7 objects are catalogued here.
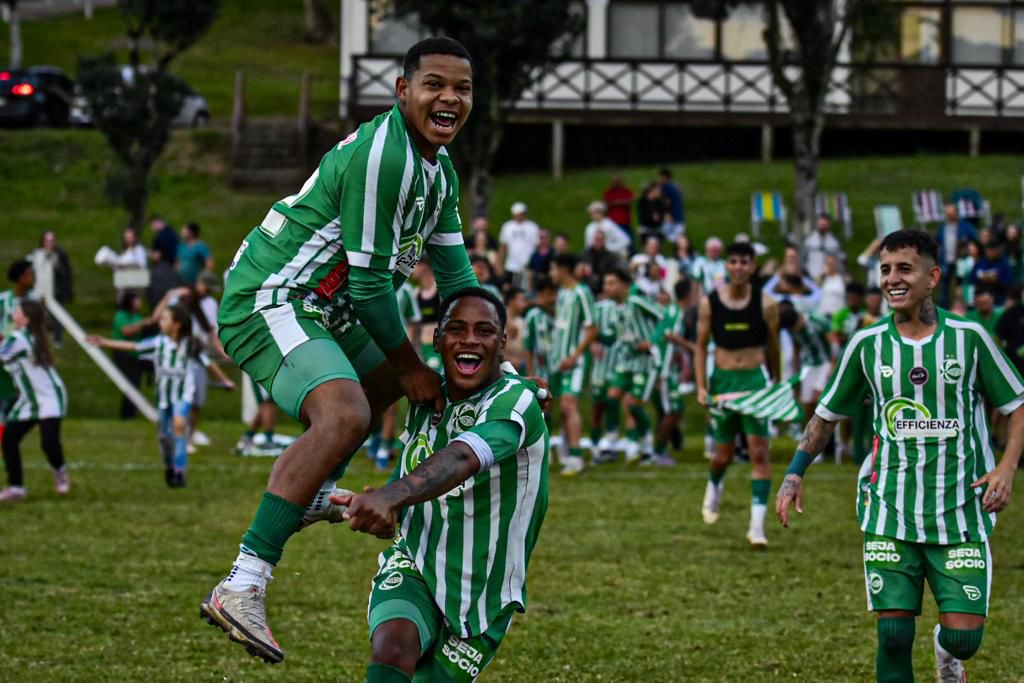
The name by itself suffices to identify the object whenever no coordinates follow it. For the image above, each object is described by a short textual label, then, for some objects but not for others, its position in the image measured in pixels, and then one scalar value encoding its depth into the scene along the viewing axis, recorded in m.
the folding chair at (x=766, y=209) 36.22
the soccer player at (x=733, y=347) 15.37
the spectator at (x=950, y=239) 28.98
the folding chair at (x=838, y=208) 36.47
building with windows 43.31
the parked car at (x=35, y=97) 47.00
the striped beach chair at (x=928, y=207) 34.88
